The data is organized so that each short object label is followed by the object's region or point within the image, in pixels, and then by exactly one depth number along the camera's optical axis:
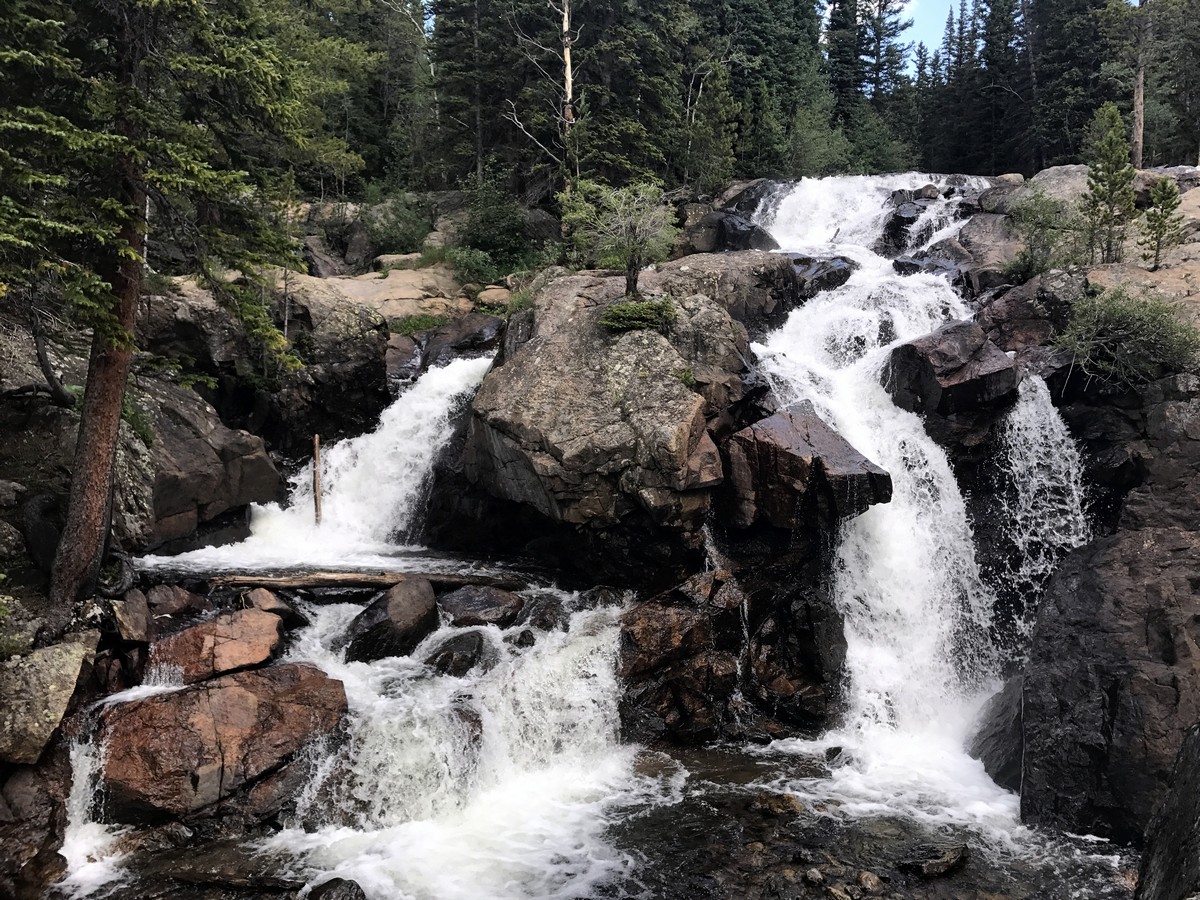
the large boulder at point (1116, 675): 9.48
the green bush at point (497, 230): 30.48
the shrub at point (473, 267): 29.39
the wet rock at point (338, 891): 7.72
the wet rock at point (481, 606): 12.88
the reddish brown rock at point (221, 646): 10.41
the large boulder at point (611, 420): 14.03
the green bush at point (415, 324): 25.83
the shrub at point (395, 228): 33.00
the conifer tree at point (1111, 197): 18.72
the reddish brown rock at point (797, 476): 13.78
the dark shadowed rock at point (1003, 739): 10.73
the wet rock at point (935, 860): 8.51
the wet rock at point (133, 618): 10.51
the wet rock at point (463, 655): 11.77
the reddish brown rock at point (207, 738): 8.94
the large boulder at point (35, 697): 8.62
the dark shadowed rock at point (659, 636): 12.48
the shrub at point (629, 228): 17.17
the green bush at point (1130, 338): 14.52
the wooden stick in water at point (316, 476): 17.45
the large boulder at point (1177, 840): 3.78
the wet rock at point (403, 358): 23.18
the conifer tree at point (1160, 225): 17.84
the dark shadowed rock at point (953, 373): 15.70
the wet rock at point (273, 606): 11.99
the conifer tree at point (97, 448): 10.14
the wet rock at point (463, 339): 23.88
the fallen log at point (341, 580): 13.02
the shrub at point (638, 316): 16.42
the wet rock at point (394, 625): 11.91
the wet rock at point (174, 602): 11.52
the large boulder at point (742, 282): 20.27
